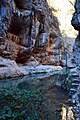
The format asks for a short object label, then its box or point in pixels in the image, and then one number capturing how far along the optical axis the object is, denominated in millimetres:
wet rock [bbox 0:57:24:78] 6333
